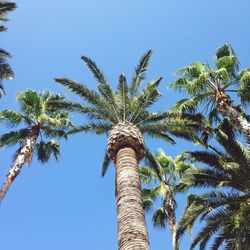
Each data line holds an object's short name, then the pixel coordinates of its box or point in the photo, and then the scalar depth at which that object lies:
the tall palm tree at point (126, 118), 9.52
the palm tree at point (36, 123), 17.21
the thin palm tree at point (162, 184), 19.29
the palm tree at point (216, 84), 14.10
